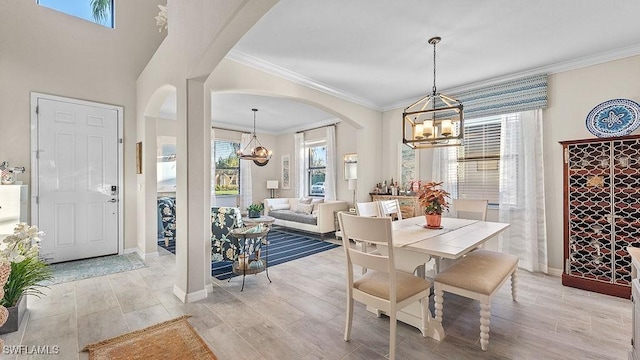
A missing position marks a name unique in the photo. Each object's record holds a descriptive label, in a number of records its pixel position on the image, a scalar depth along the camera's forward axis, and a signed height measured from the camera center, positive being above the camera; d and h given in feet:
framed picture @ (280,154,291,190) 26.32 +0.90
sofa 18.63 -2.49
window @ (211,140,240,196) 23.59 +1.11
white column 9.12 -0.66
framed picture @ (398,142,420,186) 16.35 +0.93
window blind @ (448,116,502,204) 13.75 +0.90
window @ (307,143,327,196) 23.84 +1.08
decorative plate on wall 9.98 +2.28
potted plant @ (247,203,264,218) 14.51 -1.58
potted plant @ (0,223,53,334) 7.28 -2.85
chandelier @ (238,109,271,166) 20.08 +1.86
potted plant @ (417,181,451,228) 9.11 -0.82
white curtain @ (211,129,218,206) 22.56 +1.30
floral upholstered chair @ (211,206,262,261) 11.92 -2.47
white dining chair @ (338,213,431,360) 5.91 -2.47
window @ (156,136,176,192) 20.31 +1.33
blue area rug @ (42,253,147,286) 11.30 -3.87
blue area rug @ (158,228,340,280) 12.52 -3.98
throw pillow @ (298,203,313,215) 21.43 -2.24
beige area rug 6.33 -4.00
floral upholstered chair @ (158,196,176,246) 16.67 -2.23
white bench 6.51 -2.52
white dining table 6.63 -1.64
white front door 12.59 +0.12
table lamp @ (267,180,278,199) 25.79 -0.35
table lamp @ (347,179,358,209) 19.06 -0.28
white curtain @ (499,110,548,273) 12.15 -0.49
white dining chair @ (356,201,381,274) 10.11 -1.10
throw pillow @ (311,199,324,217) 20.78 -1.74
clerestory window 12.98 +8.51
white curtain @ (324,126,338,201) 21.74 +0.95
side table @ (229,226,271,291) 10.53 -3.32
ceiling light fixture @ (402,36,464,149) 8.50 +1.59
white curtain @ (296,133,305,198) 24.57 +1.46
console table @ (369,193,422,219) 15.37 -1.46
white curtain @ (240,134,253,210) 24.53 +0.13
